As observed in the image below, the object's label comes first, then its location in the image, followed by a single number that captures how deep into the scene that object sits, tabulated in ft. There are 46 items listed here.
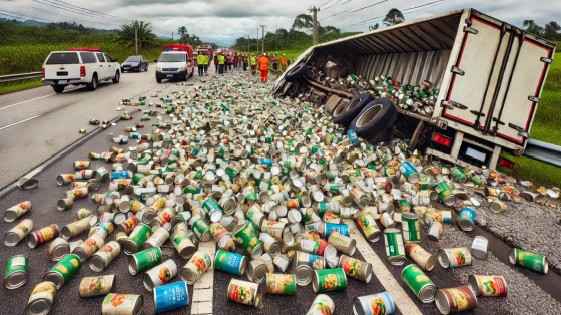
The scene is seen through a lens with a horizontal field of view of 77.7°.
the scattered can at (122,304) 7.78
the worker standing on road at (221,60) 79.02
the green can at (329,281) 8.98
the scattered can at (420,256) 10.10
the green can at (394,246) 10.44
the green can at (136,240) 10.40
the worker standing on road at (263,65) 64.30
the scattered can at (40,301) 7.86
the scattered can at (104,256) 9.64
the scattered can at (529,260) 10.22
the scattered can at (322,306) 7.70
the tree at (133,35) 180.30
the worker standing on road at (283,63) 90.68
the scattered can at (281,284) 8.86
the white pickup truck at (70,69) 45.42
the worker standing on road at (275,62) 92.79
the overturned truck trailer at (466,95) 17.78
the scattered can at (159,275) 8.95
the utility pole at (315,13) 90.48
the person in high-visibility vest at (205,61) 77.51
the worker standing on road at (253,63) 86.15
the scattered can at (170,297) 8.12
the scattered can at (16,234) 10.86
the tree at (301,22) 307.76
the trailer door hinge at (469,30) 17.34
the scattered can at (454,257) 10.27
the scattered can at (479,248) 10.83
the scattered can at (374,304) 7.97
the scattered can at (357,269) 9.49
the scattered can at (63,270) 8.87
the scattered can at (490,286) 9.05
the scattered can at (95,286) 8.59
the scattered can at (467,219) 12.53
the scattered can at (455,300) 8.36
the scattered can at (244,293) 8.43
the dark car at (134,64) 89.35
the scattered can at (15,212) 12.44
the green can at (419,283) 8.79
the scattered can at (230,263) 9.48
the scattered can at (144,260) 9.52
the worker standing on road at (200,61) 76.02
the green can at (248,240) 10.31
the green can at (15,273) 8.90
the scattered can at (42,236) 10.71
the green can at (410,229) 11.48
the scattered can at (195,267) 9.18
